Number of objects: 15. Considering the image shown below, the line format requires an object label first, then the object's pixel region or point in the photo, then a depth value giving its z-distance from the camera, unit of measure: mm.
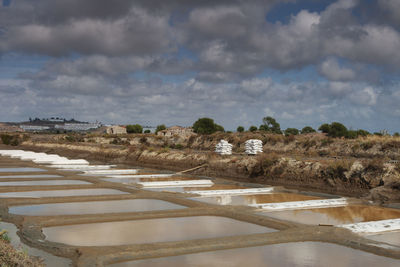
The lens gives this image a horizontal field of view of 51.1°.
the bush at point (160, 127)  87488
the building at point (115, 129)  108750
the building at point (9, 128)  145375
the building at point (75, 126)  173312
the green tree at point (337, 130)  44500
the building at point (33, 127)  161050
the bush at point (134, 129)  90625
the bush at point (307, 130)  62256
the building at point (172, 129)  81475
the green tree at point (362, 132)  47125
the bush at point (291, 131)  62406
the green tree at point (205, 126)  63062
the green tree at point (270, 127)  62541
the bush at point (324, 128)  50444
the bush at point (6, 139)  60781
